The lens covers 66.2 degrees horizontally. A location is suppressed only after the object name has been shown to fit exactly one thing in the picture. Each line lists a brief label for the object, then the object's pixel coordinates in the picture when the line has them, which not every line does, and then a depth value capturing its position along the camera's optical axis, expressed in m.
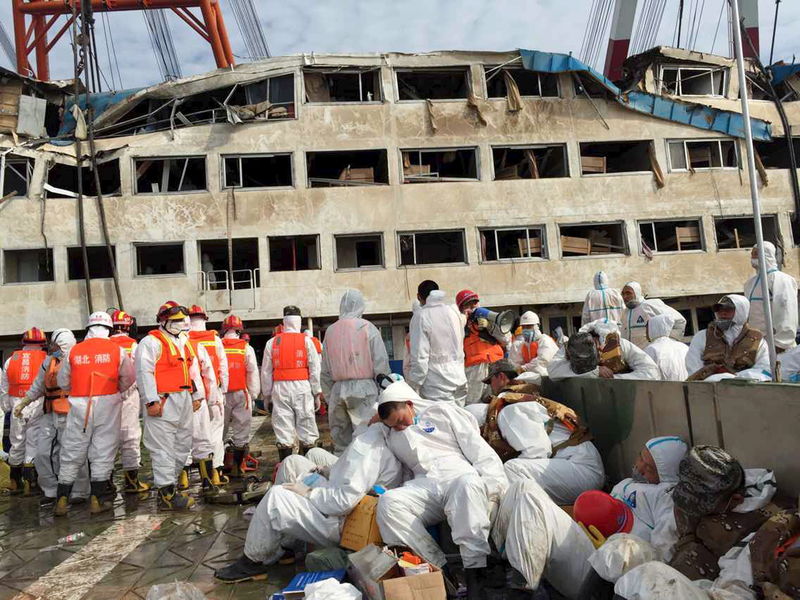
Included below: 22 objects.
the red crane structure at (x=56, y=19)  23.11
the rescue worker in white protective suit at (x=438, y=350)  6.35
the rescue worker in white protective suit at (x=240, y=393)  8.27
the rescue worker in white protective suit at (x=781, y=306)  5.54
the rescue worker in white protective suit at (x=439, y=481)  3.49
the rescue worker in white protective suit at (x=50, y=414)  7.22
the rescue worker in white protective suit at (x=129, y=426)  7.29
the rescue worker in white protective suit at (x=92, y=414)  6.46
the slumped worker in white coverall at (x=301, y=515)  4.03
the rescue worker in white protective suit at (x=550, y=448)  4.60
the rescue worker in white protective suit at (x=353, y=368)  6.51
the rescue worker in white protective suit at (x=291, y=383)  8.30
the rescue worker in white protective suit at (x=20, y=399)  8.16
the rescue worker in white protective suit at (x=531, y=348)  8.44
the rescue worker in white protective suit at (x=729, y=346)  5.31
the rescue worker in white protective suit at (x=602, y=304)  8.28
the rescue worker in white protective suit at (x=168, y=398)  6.22
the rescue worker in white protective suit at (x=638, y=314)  7.84
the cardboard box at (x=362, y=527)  3.84
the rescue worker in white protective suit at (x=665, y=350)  6.75
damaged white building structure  19.11
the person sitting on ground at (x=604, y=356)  5.60
